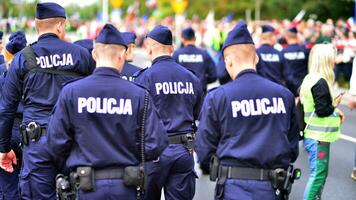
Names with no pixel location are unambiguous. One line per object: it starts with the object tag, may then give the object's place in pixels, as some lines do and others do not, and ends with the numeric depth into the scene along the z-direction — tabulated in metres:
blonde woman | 10.57
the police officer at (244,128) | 6.89
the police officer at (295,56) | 18.95
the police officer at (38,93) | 8.59
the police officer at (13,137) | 9.85
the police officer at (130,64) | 10.89
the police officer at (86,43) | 12.36
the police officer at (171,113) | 9.19
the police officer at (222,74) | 16.53
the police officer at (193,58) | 16.54
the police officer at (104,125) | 6.93
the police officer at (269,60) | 16.84
